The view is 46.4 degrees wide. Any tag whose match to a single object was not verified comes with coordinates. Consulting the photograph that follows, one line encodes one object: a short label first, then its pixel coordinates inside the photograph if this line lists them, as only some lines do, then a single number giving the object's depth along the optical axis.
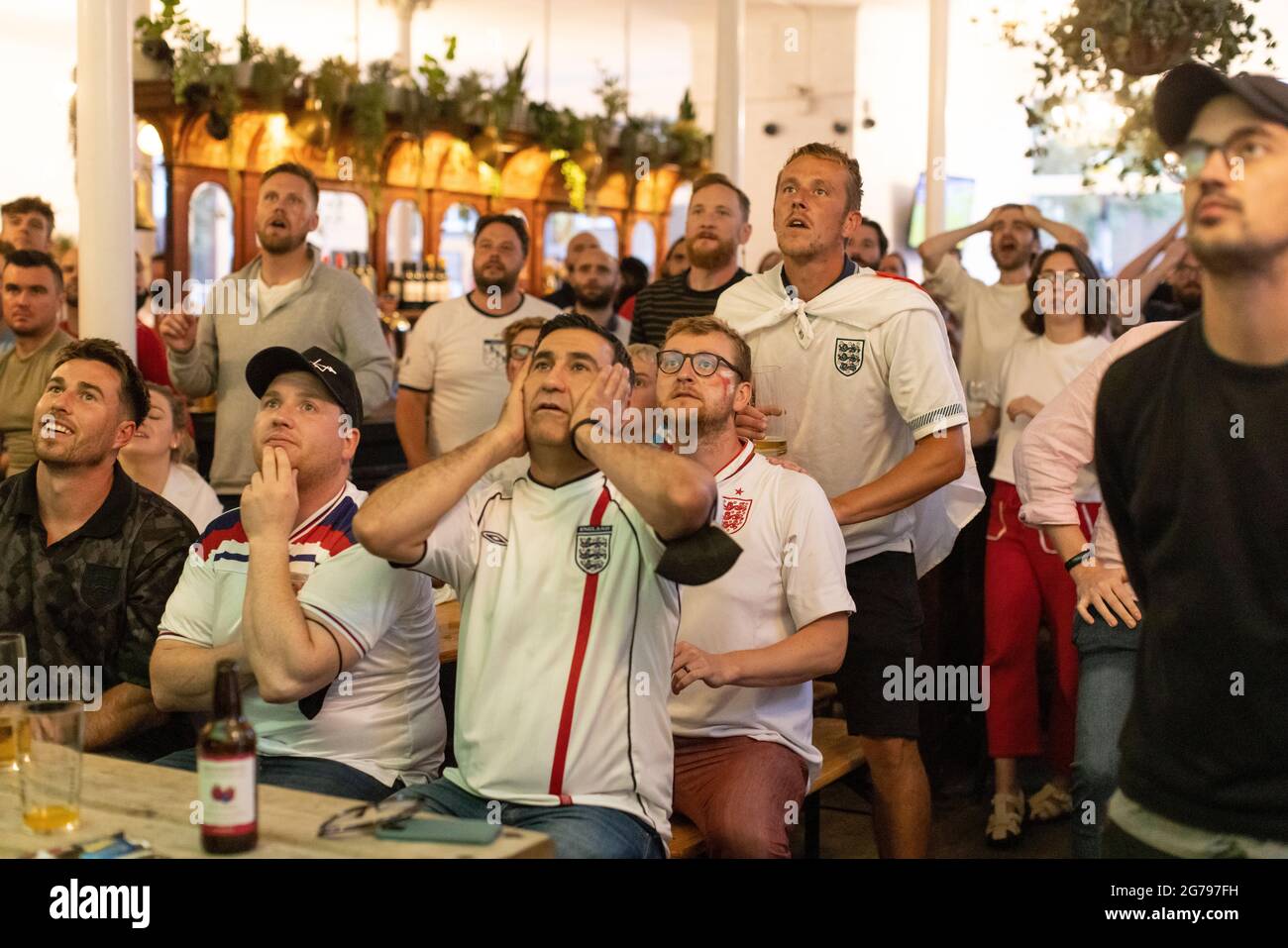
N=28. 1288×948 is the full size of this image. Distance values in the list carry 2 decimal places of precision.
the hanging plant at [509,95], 10.33
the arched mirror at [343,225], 10.72
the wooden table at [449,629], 3.43
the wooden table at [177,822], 1.96
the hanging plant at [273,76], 8.64
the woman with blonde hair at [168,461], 4.08
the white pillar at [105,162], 4.84
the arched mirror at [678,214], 14.20
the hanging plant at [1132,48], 4.93
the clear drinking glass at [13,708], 2.16
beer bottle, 1.93
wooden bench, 3.54
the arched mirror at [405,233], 11.20
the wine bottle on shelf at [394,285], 10.42
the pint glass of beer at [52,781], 2.09
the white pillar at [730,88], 7.35
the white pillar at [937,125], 7.70
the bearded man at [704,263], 4.91
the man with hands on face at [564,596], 2.49
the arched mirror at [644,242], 13.44
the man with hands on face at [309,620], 2.65
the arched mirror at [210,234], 9.30
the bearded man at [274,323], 4.86
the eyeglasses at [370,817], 2.01
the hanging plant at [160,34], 7.58
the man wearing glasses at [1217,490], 1.55
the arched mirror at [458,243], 11.28
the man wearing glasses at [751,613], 3.03
